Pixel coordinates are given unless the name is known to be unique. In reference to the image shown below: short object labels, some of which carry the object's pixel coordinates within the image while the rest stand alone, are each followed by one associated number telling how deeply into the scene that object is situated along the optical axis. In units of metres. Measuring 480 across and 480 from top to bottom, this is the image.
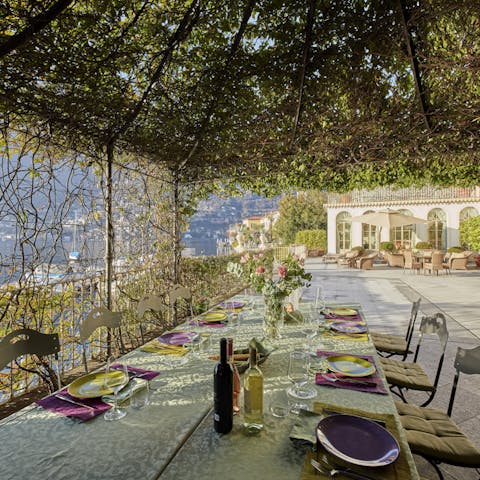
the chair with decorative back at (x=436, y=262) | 11.29
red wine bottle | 1.16
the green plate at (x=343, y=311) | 2.89
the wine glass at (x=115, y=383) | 1.33
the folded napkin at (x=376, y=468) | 1.01
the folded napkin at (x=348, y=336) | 2.28
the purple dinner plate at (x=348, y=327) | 2.42
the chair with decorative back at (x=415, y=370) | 2.30
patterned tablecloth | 1.02
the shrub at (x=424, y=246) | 15.94
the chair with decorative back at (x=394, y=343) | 3.01
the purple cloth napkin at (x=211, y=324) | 2.55
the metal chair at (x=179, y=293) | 3.35
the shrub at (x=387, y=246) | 16.12
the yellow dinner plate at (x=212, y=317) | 2.69
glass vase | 2.18
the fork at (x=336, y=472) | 0.99
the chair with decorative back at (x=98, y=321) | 2.25
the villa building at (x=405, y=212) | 16.52
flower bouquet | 2.18
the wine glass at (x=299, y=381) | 1.48
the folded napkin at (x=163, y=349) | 2.01
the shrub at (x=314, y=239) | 19.98
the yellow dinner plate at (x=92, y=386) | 1.49
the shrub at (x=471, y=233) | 14.09
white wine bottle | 1.25
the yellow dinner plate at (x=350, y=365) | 1.70
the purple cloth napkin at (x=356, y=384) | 1.57
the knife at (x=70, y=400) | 1.41
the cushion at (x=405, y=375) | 2.32
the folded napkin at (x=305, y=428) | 1.14
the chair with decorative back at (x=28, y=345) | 1.74
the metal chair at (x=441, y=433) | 1.59
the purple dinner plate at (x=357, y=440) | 1.08
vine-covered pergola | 2.35
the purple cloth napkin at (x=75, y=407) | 1.34
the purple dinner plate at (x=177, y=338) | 2.18
